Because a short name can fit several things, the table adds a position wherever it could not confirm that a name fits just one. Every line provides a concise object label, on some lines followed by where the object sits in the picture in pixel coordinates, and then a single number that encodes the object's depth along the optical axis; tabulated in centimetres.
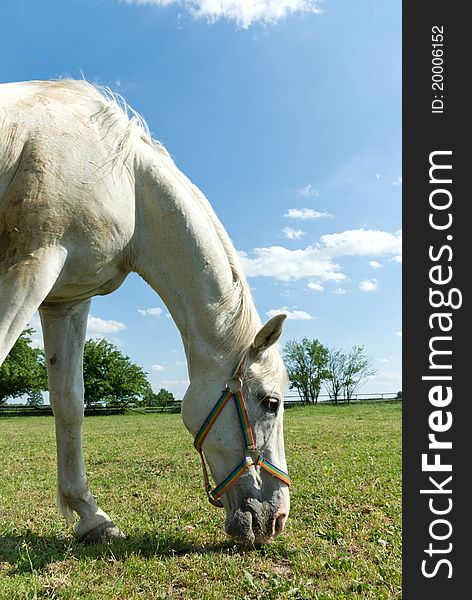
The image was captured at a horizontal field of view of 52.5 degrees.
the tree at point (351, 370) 6771
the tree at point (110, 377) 5556
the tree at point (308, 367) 6812
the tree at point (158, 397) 5479
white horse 294
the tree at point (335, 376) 6762
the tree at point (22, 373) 4659
